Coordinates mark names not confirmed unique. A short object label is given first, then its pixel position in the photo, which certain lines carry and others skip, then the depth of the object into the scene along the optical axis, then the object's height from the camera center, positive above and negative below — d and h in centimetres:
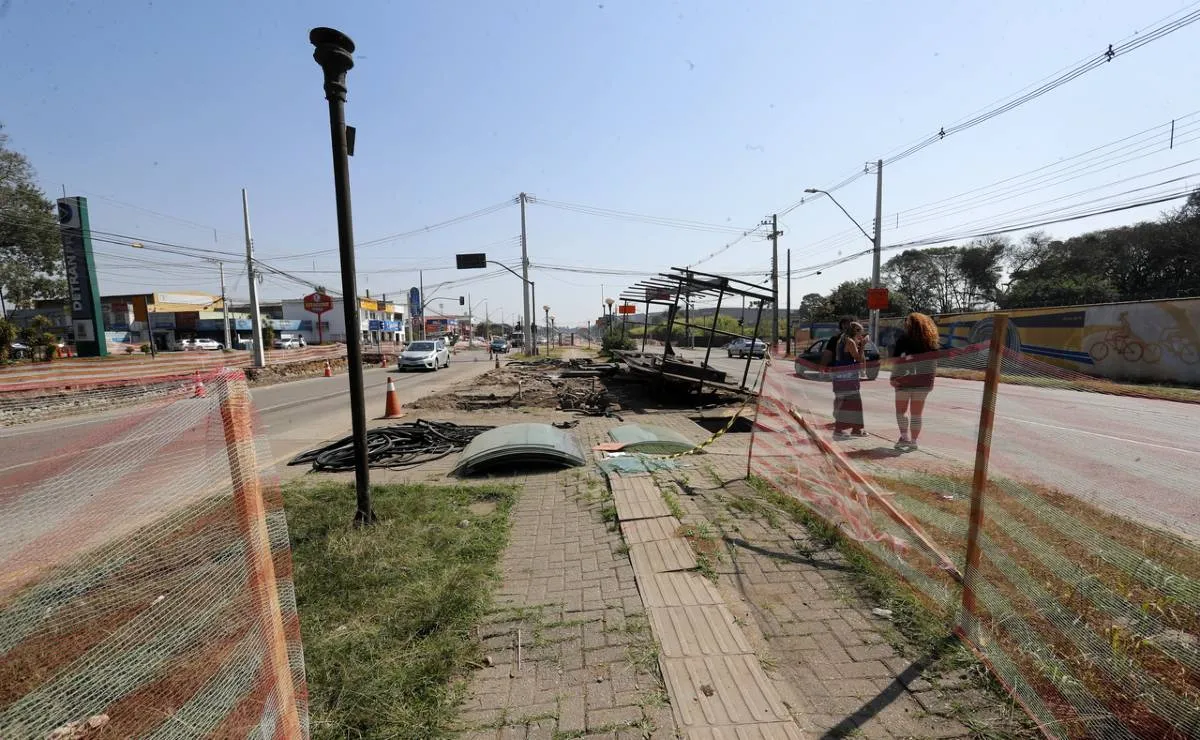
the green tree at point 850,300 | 4699 +215
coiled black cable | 650 -161
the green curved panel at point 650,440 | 674 -159
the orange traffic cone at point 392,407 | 1059 -156
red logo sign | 2936 +176
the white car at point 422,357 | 2547 -125
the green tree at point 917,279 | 5938 +518
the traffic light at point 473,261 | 3186 +437
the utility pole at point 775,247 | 3281 +543
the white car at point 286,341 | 4660 -68
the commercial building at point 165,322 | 5144 +158
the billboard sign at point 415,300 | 3919 +262
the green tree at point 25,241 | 2960 +621
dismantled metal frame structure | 1094 +94
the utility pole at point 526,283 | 3422 +313
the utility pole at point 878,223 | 2358 +463
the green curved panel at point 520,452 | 582 -142
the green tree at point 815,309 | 4991 +175
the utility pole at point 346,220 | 378 +88
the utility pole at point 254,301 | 2122 +151
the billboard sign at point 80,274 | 1827 +235
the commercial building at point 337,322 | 6297 +145
